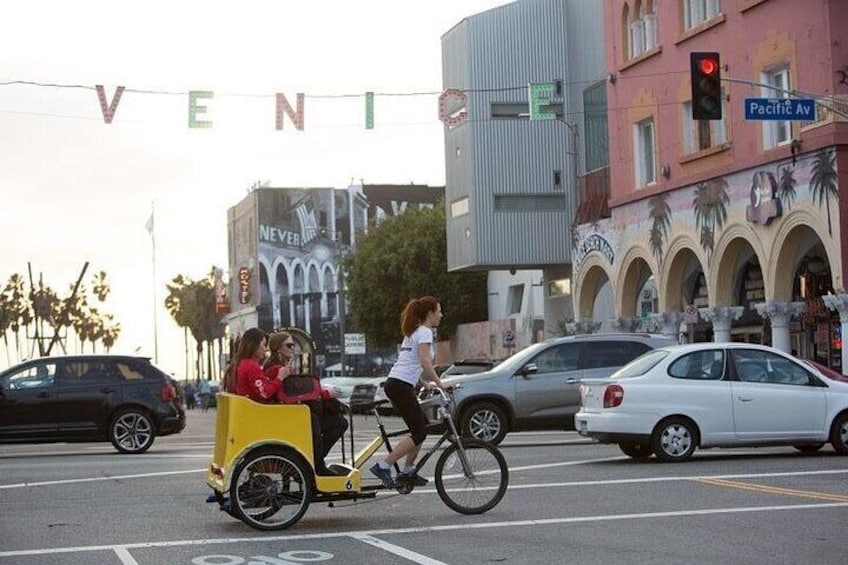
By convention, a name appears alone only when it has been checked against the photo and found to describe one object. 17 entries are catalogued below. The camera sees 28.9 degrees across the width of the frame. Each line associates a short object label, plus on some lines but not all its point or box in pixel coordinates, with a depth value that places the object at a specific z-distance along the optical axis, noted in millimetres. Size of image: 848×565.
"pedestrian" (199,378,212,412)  90488
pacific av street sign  28562
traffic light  26047
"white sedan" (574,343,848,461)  20766
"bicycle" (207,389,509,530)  13914
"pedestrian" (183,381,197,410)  98825
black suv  27250
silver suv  26547
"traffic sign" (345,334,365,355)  75750
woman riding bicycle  14445
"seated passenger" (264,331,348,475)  14195
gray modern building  57188
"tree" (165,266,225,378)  150875
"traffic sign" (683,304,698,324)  38375
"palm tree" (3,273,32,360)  140750
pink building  34031
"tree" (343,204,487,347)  78250
